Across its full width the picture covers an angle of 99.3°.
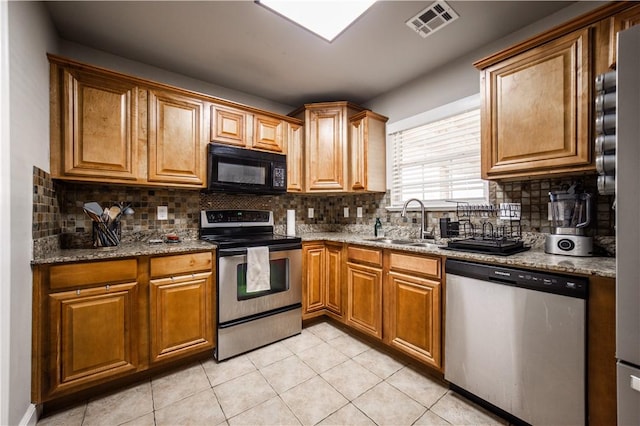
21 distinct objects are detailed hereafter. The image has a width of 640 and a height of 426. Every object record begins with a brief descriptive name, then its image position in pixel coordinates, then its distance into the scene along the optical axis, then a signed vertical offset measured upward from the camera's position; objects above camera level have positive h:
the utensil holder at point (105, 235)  1.98 -0.17
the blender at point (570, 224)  1.55 -0.08
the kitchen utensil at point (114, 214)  2.03 -0.02
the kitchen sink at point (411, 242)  2.26 -0.28
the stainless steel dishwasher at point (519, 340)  1.27 -0.69
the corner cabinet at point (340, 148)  2.91 +0.68
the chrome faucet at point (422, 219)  2.46 -0.08
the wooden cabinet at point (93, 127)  1.84 +0.60
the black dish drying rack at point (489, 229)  1.73 -0.14
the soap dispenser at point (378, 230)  2.96 -0.21
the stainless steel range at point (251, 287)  2.14 -0.65
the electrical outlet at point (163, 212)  2.47 -0.01
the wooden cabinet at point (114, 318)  1.55 -0.70
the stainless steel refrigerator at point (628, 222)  0.99 -0.04
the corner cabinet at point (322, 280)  2.67 -0.69
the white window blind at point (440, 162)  2.34 +0.47
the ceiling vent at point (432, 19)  1.79 +1.34
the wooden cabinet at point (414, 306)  1.83 -0.69
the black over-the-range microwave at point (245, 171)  2.40 +0.38
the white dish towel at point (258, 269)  2.23 -0.49
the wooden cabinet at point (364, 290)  2.25 -0.69
